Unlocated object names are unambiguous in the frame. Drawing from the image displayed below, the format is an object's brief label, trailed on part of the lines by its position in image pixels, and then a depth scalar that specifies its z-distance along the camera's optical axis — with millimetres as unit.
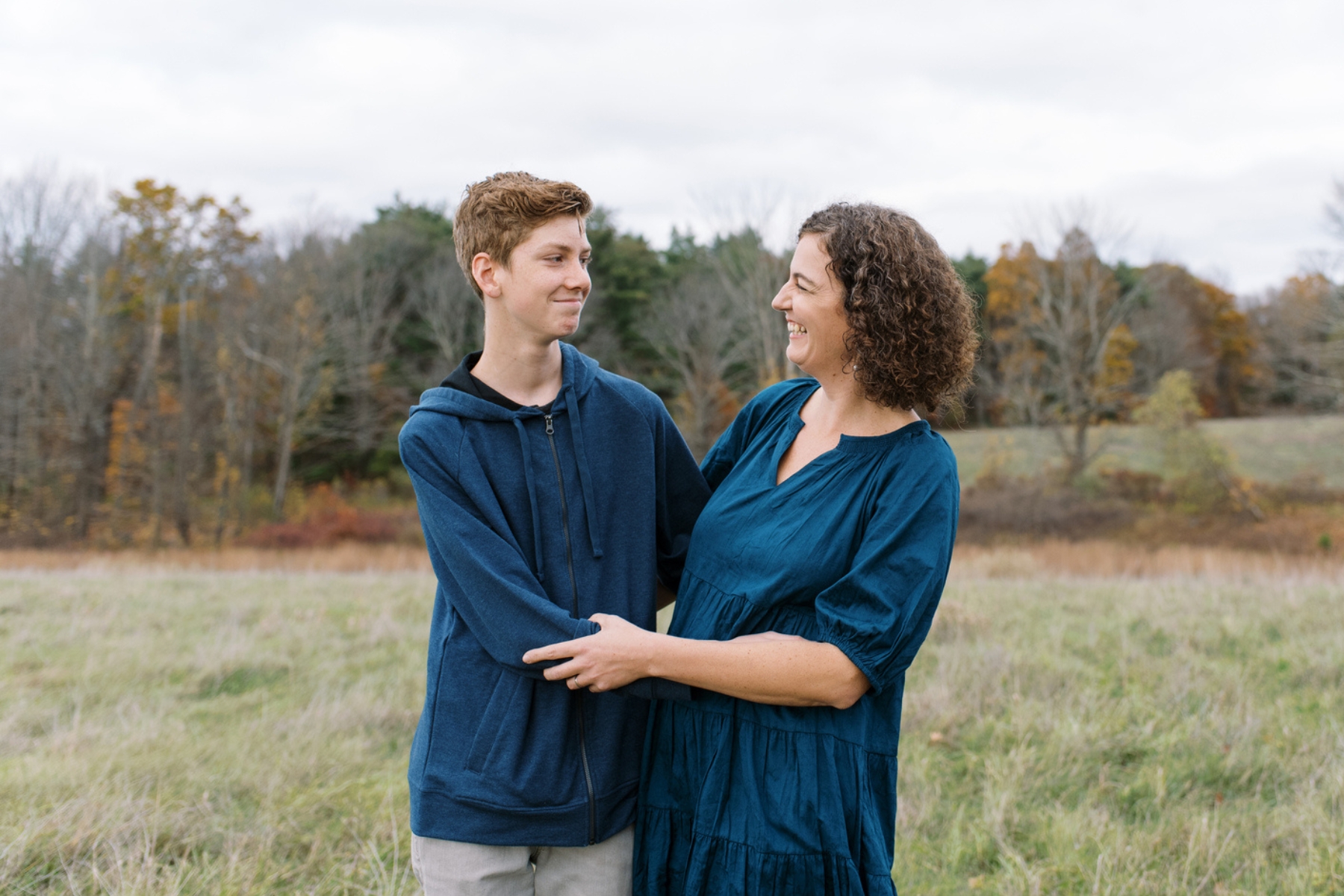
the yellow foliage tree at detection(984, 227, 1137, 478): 31641
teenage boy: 1914
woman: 1857
